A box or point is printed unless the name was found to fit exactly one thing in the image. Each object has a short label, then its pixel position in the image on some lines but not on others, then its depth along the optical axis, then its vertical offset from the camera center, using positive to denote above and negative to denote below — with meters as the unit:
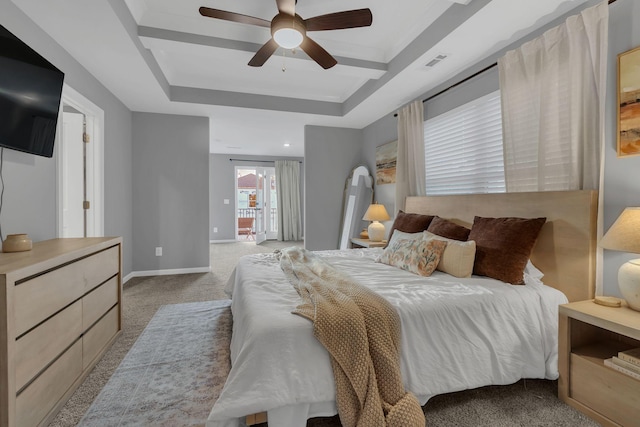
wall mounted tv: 1.70 +0.72
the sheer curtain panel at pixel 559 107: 1.77 +0.70
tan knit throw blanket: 1.23 -0.66
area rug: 1.51 -1.04
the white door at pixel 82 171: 3.12 +0.41
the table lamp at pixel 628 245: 1.40 -0.17
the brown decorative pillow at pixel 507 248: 1.92 -0.26
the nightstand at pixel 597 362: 1.37 -0.80
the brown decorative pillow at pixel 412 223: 2.84 -0.13
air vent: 2.67 +1.39
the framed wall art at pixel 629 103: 1.64 +0.60
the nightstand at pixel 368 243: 3.74 -0.44
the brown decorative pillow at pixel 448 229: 2.46 -0.18
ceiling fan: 1.96 +1.31
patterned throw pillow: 2.13 -0.35
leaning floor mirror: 4.73 +0.12
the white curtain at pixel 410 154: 3.45 +0.68
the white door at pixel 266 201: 8.18 +0.24
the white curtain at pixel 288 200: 8.09 +0.26
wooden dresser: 1.20 -0.58
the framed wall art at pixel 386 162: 4.12 +0.69
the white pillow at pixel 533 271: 2.01 -0.43
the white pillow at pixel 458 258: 2.04 -0.35
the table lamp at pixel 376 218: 3.91 -0.12
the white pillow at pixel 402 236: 2.66 -0.25
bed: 1.24 -0.60
